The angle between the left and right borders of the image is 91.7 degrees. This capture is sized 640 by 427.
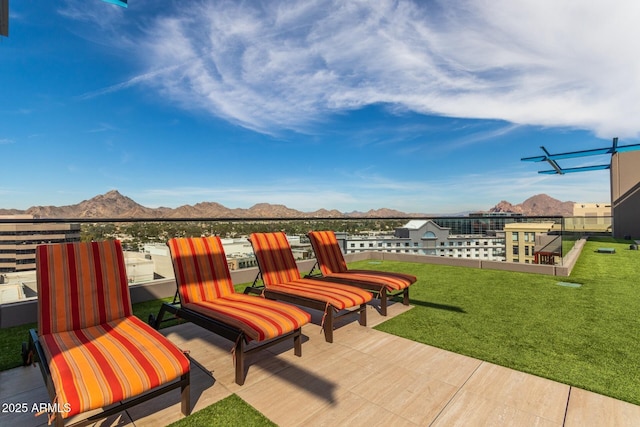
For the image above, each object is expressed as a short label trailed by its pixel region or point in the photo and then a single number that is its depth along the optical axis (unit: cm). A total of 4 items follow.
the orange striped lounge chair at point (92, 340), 152
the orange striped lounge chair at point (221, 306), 232
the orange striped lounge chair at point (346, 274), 384
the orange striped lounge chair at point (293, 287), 313
